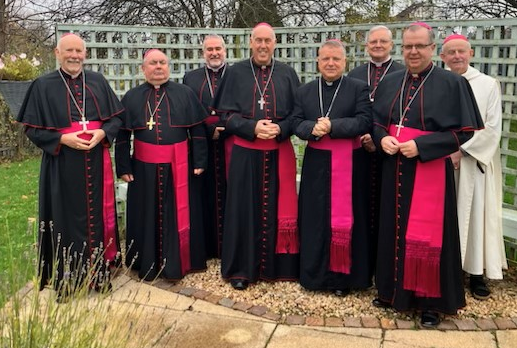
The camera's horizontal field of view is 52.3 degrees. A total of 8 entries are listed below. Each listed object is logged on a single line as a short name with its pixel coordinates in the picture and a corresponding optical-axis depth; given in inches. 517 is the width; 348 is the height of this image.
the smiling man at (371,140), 169.2
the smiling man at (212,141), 194.9
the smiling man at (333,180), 160.4
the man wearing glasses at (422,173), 143.6
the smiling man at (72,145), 162.6
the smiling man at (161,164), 179.0
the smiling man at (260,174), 175.3
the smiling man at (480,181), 162.1
